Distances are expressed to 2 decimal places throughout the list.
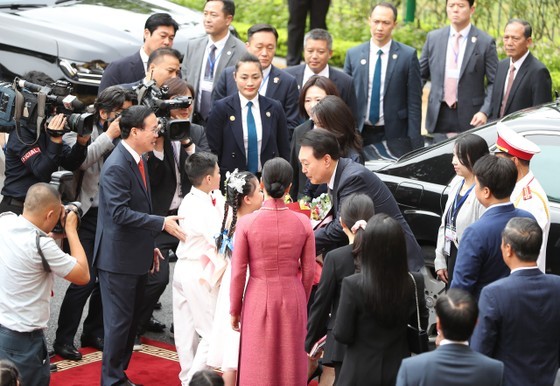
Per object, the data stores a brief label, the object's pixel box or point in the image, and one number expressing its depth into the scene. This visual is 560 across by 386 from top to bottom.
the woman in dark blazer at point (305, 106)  16.47
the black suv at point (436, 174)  15.45
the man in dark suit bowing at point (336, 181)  13.83
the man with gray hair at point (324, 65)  19.25
